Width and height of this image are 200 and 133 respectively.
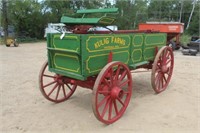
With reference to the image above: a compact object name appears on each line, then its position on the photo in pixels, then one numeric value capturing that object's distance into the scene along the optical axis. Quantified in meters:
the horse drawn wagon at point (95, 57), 3.48
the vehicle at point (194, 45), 14.15
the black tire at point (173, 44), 15.33
